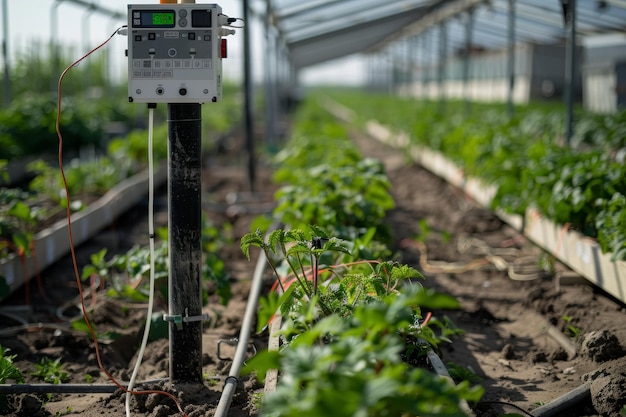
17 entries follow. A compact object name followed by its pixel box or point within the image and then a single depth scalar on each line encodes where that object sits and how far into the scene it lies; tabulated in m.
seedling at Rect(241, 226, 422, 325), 3.30
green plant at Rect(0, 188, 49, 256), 5.21
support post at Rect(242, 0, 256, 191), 10.12
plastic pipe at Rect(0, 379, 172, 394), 3.55
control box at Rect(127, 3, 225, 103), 3.54
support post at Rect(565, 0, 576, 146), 7.84
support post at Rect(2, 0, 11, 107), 9.05
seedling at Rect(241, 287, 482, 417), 1.96
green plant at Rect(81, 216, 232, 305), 4.64
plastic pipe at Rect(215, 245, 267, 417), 3.33
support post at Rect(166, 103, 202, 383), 3.74
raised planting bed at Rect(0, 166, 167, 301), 5.43
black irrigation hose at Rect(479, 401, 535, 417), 3.44
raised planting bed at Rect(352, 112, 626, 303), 4.98
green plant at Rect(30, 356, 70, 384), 4.09
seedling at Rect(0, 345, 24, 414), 3.60
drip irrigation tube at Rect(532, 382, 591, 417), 3.52
